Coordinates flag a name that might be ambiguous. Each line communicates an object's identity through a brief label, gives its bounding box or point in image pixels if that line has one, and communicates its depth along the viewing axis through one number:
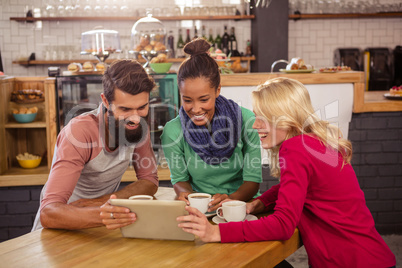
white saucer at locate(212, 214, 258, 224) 1.64
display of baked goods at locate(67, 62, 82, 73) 3.52
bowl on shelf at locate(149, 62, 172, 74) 3.48
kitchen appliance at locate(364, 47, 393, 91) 6.37
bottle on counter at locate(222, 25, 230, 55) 6.54
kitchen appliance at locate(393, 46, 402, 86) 6.39
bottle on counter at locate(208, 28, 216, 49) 6.51
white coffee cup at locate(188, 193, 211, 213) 1.67
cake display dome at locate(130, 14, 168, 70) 3.56
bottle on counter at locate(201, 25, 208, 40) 6.54
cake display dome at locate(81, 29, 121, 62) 3.65
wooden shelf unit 3.59
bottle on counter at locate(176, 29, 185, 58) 6.39
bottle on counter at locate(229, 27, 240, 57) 6.45
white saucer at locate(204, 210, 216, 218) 1.70
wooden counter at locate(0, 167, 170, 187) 3.60
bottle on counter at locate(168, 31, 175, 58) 6.38
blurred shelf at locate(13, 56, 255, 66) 6.07
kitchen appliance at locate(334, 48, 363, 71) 6.54
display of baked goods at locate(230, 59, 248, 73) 4.62
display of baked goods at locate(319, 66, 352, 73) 3.72
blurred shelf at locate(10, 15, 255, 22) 6.14
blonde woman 1.49
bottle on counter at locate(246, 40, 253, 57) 6.41
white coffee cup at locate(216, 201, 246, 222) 1.58
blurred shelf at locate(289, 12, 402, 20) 6.49
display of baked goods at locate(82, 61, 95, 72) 3.57
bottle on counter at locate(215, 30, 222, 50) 6.56
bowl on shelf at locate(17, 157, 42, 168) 3.76
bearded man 1.64
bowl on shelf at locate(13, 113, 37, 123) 3.70
